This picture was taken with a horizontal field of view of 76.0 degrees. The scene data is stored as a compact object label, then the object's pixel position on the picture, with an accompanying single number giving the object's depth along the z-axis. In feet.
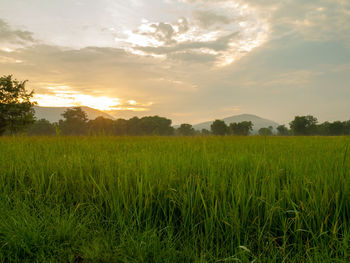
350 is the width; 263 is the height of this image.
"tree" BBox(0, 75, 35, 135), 124.98
